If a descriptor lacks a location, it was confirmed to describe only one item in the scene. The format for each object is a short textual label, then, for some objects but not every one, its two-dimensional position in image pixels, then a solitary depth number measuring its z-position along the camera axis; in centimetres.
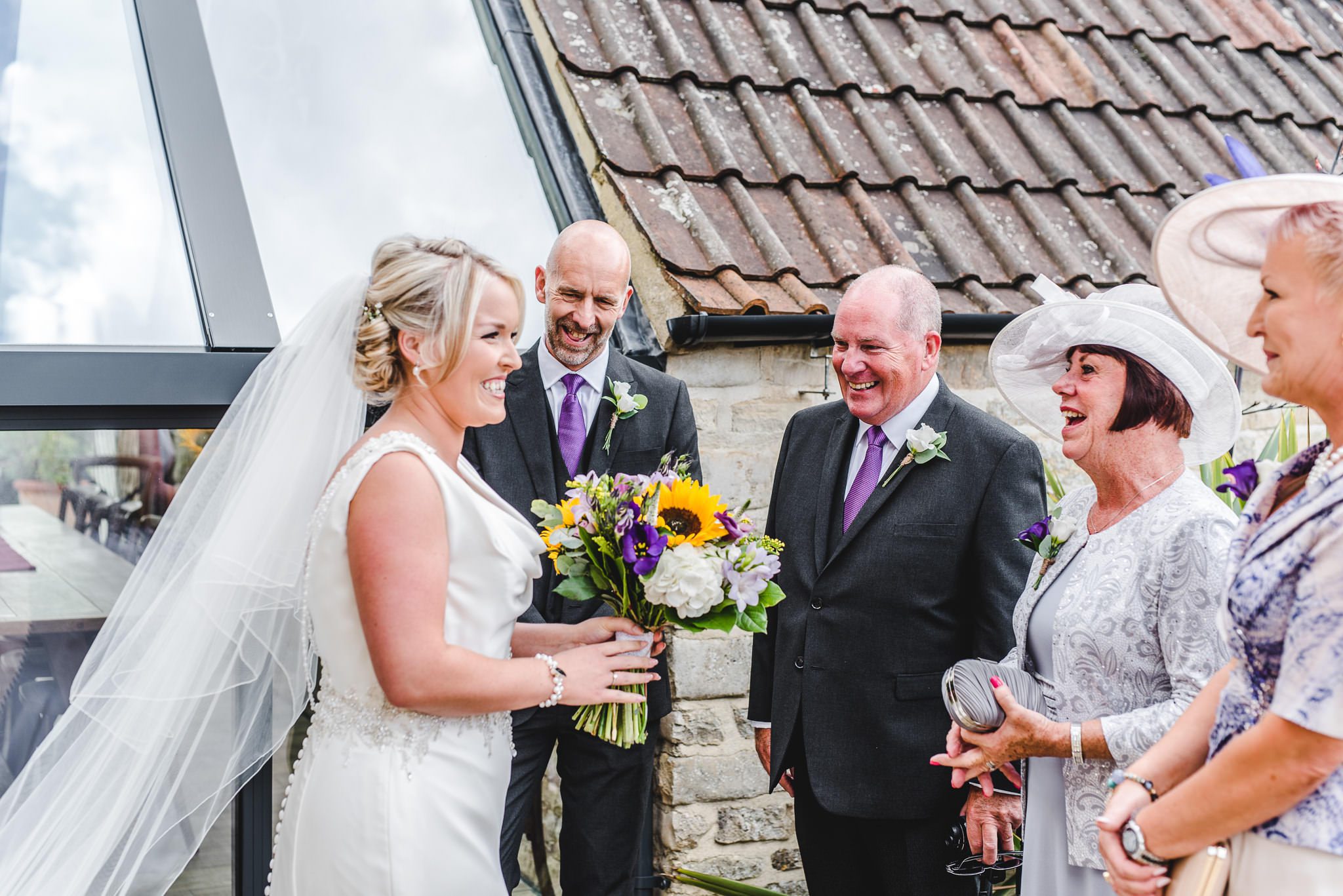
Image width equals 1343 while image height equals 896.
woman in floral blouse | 156
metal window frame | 315
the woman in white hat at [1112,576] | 229
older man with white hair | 296
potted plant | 319
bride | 227
